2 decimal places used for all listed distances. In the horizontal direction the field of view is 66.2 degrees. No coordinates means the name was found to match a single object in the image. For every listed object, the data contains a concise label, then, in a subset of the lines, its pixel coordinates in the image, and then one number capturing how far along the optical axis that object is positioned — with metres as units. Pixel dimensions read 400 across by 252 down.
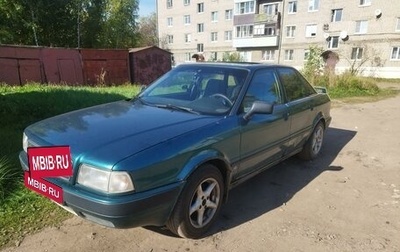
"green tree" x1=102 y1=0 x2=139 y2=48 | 36.12
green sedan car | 2.32
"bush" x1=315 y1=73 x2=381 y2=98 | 14.76
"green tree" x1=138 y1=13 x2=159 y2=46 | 67.29
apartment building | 30.50
